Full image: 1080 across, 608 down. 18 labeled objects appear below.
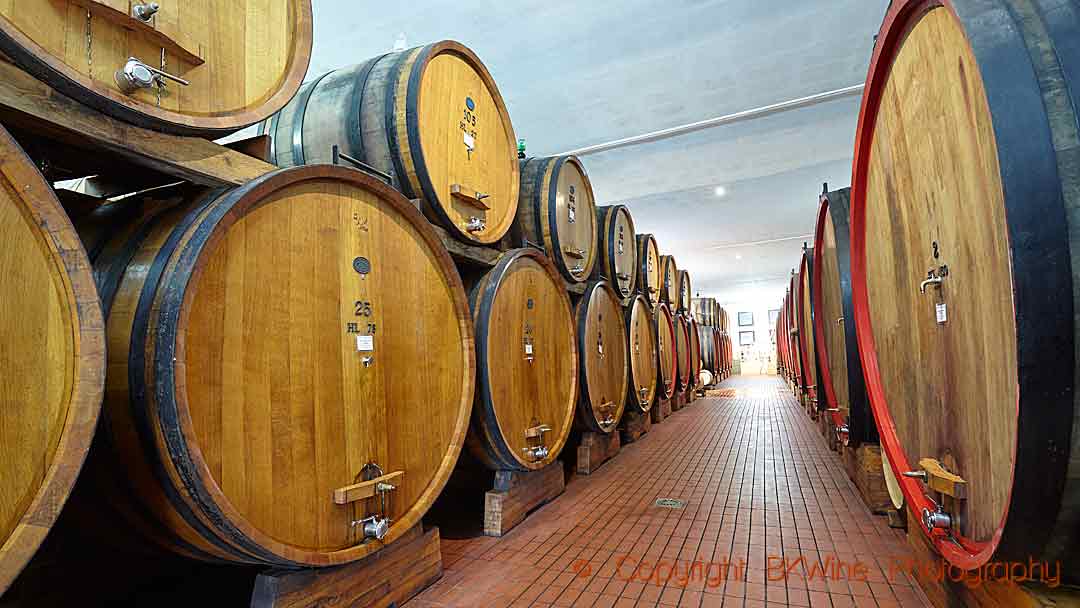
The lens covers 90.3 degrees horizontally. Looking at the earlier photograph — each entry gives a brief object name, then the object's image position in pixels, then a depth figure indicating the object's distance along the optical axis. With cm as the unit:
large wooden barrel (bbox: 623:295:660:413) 529
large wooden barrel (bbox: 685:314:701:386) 984
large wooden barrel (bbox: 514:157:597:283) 376
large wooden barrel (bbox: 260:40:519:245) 238
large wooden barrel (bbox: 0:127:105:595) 94
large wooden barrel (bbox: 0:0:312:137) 111
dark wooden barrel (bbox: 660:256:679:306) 759
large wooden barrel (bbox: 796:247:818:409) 448
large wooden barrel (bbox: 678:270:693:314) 930
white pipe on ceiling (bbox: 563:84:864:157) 582
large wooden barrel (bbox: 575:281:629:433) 397
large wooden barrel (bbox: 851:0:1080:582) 95
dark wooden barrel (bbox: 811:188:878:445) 277
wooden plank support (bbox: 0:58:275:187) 112
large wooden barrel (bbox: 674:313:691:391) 834
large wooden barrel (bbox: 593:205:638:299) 512
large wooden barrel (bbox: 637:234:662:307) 641
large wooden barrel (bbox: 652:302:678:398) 675
